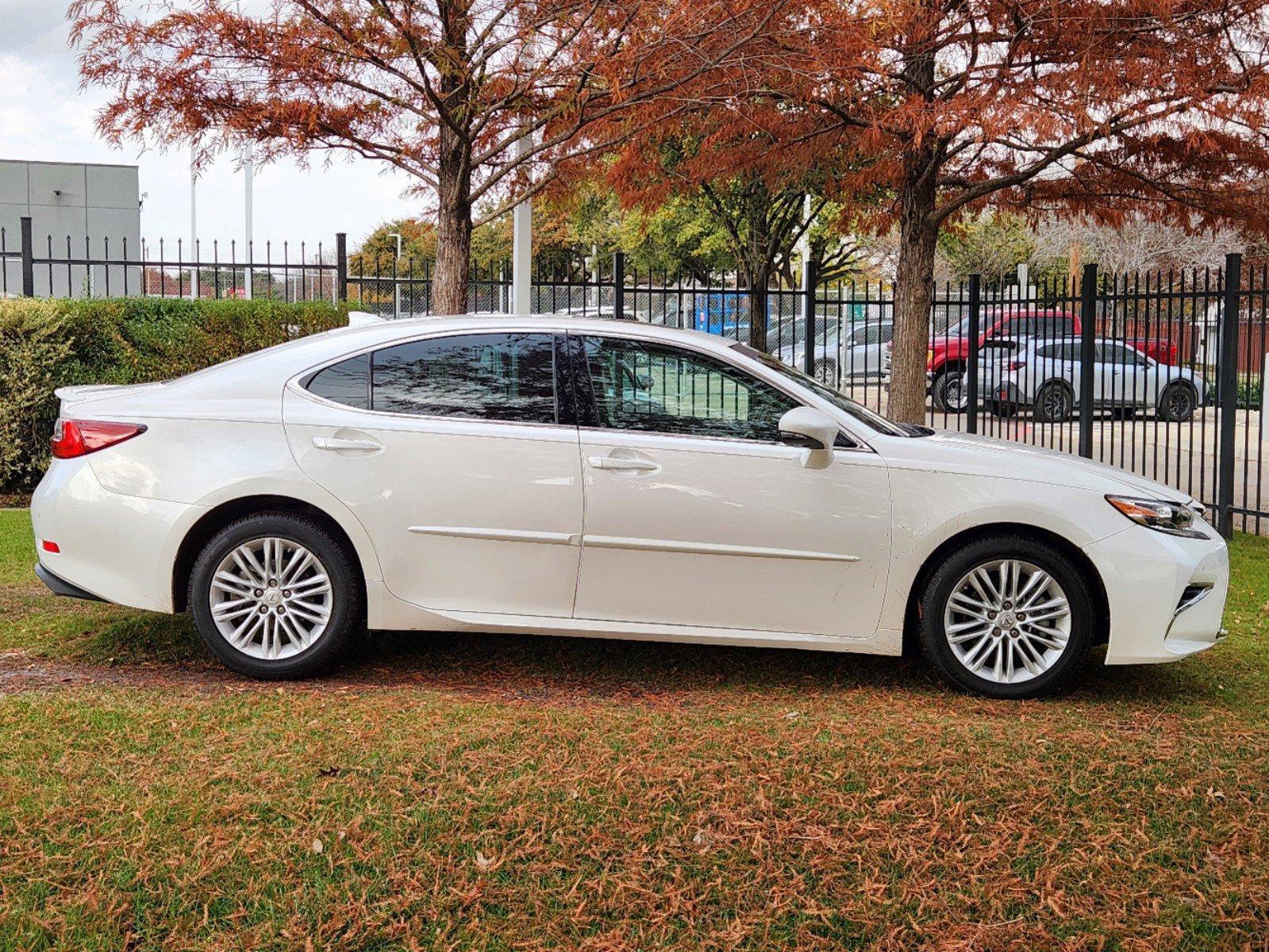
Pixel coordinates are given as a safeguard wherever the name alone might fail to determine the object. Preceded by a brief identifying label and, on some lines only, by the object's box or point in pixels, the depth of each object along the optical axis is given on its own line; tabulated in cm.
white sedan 543
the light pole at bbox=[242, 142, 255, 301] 3228
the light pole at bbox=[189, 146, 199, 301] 4755
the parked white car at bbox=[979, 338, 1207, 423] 2073
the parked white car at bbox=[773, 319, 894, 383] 2527
